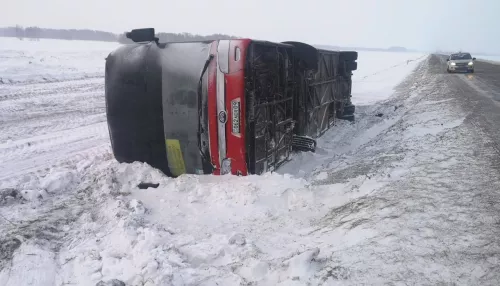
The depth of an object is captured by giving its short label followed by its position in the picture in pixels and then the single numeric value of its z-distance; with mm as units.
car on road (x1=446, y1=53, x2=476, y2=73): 25312
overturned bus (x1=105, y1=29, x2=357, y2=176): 4738
